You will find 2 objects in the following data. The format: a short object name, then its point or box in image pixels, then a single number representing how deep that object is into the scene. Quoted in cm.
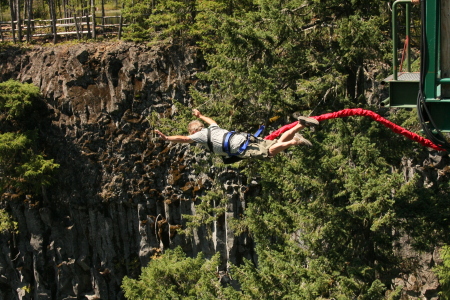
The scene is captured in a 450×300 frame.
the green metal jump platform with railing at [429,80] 1129
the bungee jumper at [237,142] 1633
